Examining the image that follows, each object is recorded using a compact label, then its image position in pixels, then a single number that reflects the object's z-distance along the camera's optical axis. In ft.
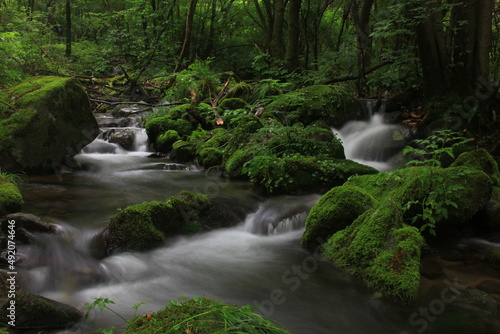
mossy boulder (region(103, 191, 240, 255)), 14.74
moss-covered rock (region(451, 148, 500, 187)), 18.28
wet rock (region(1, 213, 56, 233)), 13.30
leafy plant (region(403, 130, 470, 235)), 14.19
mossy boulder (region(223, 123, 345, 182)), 24.25
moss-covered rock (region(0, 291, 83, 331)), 8.78
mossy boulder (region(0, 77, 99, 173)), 22.84
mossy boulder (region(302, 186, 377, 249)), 14.61
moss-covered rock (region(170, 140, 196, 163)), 31.35
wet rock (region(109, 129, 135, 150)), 36.32
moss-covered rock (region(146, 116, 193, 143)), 35.17
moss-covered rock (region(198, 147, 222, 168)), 28.66
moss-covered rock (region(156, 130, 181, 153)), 34.22
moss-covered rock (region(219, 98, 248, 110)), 35.70
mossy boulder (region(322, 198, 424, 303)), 11.22
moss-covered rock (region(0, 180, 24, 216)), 14.98
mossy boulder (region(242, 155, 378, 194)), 21.44
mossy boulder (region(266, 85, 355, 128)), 32.07
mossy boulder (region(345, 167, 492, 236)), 14.74
